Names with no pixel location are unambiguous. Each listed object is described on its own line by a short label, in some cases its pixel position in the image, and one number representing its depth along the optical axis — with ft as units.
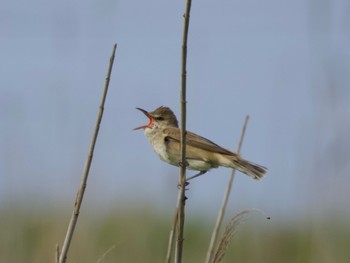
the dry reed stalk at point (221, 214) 24.53
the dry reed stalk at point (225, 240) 19.80
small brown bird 30.94
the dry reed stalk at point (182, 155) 19.38
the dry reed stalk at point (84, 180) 20.33
